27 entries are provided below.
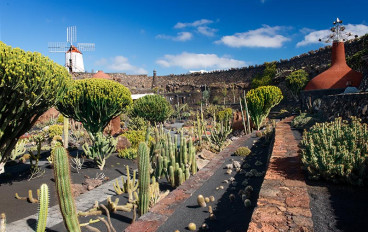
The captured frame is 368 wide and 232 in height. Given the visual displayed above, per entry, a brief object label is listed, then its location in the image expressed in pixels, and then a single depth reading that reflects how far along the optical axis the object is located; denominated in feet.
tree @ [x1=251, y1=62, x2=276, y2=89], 109.81
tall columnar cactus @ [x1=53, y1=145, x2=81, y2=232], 10.52
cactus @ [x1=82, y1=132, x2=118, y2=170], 29.40
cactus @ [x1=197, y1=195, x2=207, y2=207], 13.98
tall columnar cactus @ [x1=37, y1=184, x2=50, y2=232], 10.53
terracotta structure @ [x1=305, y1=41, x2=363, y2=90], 44.47
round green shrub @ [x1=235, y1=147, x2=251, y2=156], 25.21
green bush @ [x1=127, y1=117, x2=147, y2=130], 50.88
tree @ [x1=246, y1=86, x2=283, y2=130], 42.75
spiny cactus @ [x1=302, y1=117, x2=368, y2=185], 11.32
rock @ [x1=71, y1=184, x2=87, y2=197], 21.67
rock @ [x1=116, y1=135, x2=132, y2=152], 36.70
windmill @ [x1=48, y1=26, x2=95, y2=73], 134.00
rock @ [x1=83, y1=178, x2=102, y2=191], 23.26
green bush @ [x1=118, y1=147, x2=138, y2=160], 33.07
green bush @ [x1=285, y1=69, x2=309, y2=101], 84.48
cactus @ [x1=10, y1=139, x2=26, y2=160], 31.99
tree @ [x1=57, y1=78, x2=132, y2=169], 29.78
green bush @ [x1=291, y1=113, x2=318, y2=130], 28.27
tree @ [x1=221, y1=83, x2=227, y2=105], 117.70
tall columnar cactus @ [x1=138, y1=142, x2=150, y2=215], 14.03
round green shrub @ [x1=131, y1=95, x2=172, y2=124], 49.57
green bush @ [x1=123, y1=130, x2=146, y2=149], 38.11
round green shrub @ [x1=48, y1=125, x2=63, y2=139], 45.97
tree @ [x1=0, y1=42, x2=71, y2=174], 18.22
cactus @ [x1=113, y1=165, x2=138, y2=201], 19.61
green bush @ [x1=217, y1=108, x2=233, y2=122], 55.89
